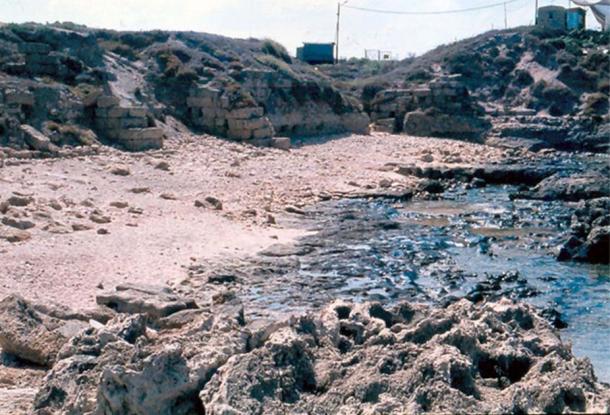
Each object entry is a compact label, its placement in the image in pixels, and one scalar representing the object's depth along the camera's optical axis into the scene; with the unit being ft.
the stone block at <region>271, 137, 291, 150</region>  94.48
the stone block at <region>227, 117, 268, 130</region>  93.09
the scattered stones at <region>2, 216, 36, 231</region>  44.91
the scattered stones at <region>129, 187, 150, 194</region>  62.25
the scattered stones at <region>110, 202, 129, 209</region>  55.98
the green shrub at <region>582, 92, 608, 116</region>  132.38
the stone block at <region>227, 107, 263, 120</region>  93.50
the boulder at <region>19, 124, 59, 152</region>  69.05
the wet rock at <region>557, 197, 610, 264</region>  51.60
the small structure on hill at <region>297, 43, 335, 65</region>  187.72
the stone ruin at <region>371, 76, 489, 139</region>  122.52
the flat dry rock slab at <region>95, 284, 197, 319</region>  33.37
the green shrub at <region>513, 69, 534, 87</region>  147.74
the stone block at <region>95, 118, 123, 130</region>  79.77
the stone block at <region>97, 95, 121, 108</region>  80.79
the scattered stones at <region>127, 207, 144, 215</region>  55.26
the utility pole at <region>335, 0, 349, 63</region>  203.17
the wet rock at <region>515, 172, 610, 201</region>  75.05
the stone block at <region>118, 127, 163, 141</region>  78.89
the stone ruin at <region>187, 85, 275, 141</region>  93.45
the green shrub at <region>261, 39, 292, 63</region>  131.64
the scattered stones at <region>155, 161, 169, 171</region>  72.28
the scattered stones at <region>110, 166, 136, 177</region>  66.74
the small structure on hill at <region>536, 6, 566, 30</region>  183.73
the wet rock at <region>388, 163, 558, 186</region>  87.97
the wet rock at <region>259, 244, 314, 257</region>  49.52
